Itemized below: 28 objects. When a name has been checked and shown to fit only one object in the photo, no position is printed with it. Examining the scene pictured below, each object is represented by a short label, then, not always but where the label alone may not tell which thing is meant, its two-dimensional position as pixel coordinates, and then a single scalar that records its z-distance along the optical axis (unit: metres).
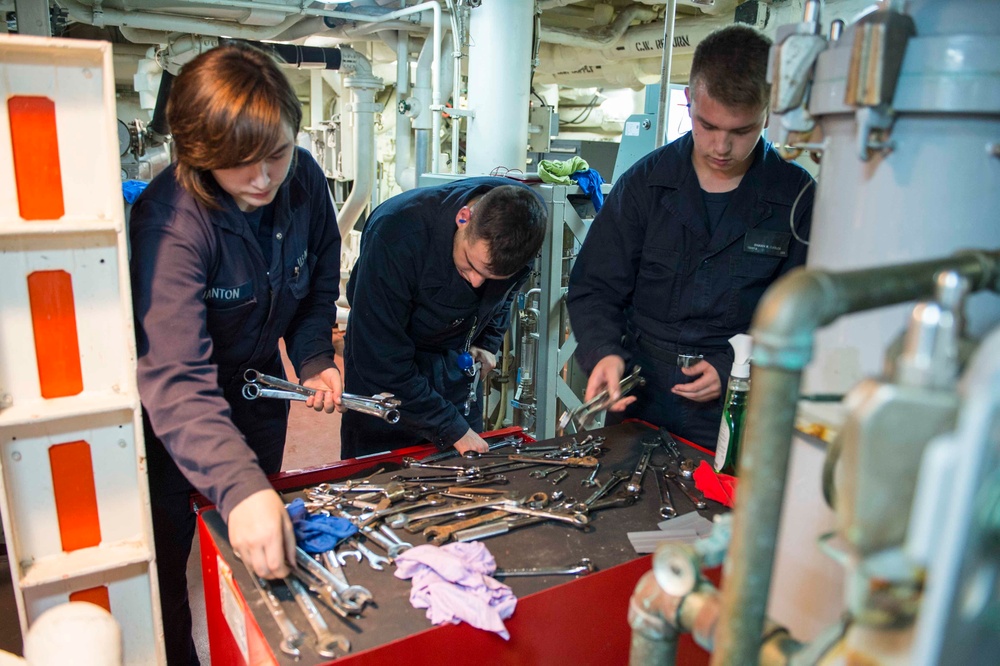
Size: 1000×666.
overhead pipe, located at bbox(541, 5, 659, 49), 4.70
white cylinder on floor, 0.89
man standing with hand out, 1.59
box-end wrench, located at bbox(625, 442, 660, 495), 1.34
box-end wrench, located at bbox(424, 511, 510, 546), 1.14
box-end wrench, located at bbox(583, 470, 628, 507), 1.29
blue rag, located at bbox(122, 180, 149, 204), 1.49
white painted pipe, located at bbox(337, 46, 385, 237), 4.72
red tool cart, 0.93
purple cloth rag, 0.95
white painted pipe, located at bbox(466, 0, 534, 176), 3.08
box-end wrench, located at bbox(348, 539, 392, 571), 1.08
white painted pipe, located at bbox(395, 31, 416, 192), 4.21
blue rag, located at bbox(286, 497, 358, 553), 1.11
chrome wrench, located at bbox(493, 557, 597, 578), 1.06
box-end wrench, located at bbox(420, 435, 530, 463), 1.51
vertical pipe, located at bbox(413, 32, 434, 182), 3.90
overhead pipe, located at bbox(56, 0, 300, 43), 3.89
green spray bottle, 1.37
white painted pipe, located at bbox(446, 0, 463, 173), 3.37
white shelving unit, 1.10
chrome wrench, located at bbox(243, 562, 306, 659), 0.89
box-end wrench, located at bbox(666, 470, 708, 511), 1.31
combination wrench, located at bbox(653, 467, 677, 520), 1.26
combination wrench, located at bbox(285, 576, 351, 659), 0.88
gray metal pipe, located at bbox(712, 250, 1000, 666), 0.46
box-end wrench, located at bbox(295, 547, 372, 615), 0.97
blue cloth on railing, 2.65
